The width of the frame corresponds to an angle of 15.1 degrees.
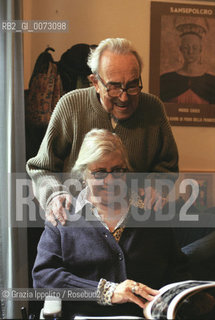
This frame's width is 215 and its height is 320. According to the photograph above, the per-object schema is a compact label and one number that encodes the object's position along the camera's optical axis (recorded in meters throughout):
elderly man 2.58
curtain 2.77
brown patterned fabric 2.76
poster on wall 2.89
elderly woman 2.50
